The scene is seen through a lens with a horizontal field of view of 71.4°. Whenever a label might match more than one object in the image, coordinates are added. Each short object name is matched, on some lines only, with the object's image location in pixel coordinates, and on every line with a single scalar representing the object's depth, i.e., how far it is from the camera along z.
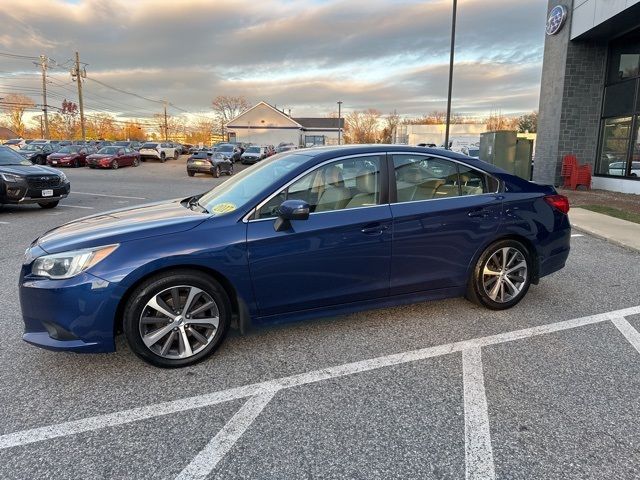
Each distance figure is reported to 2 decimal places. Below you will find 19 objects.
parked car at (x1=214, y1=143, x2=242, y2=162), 38.36
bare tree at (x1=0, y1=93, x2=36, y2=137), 85.69
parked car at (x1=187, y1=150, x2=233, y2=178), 25.70
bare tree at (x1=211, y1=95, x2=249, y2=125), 100.38
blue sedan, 3.00
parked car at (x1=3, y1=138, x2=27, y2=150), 39.89
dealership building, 14.27
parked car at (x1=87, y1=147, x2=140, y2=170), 29.67
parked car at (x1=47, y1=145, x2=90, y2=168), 30.19
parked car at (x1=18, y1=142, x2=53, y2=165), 30.83
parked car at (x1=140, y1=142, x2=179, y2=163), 38.22
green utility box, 16.34
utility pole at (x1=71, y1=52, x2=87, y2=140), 49.69
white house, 71.62
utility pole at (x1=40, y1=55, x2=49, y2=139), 55.25
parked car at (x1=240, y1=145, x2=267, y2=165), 37.34
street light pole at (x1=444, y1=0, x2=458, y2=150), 18.48
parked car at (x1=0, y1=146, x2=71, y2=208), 9.80
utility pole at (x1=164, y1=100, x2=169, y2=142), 94.21
